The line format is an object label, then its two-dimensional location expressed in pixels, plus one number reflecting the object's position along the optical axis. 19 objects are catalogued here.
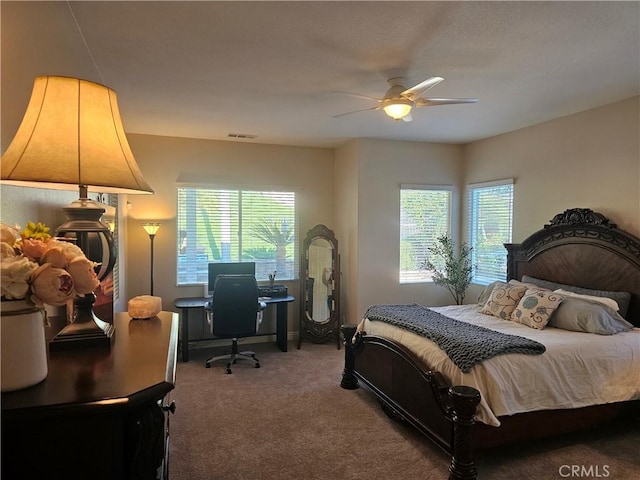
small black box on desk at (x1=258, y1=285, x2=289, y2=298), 5.18
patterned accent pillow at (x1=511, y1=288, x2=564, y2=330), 3.46
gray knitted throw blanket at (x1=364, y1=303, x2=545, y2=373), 2.60
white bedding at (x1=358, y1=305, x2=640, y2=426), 2.53
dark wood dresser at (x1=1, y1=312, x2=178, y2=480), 0.91
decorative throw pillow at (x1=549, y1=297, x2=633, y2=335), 3.17
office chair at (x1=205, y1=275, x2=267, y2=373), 4.22
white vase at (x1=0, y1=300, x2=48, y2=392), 0.95
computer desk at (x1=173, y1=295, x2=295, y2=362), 4.71
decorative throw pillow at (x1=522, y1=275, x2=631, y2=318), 3.45
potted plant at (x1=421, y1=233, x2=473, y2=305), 5.24
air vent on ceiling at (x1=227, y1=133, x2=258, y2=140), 4.99
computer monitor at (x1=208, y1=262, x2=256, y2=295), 5.04
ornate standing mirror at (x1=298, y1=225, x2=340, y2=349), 5.39
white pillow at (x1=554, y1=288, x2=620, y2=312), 3.37
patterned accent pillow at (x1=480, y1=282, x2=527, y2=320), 3.84
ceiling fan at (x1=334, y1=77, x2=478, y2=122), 2.97
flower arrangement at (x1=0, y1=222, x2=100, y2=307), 0.93
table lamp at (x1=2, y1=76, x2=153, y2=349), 1.12
